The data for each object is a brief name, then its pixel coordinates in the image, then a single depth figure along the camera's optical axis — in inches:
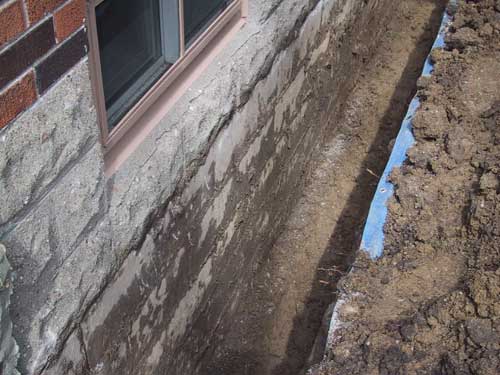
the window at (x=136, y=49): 84.2
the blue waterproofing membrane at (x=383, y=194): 128.1
